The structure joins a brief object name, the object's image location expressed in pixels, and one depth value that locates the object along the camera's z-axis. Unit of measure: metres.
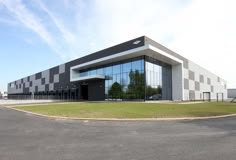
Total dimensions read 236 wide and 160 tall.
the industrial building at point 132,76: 23.57
